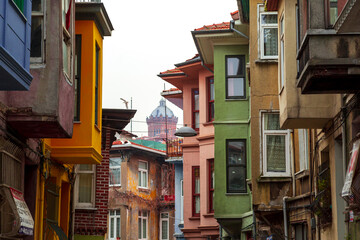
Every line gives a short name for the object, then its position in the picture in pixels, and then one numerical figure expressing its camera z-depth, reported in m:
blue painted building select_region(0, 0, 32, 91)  10.48
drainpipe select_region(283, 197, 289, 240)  20.59
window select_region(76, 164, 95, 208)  26.23
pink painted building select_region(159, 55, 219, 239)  32.94
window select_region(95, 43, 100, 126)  20.41
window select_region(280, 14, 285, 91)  17.80
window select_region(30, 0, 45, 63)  15.02
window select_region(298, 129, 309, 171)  19.29
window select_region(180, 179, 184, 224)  44.19
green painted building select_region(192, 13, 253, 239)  27.41
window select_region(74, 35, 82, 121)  19.26
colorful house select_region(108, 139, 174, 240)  52.75
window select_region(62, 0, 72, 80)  16.48
